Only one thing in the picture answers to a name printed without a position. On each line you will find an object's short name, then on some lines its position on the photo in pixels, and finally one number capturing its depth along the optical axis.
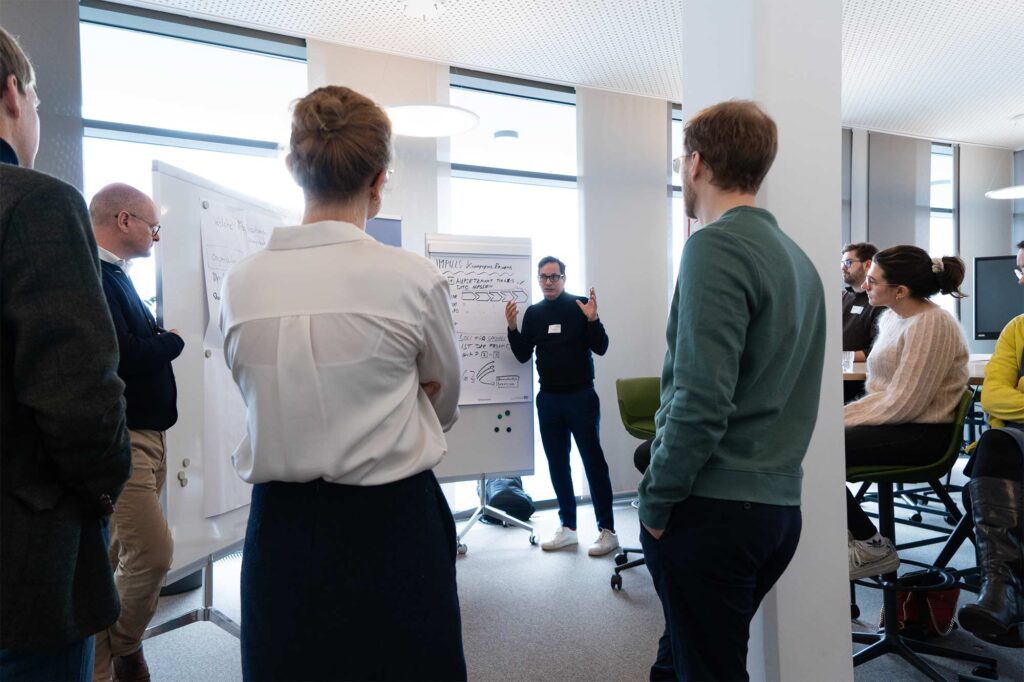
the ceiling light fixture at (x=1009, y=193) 5.52
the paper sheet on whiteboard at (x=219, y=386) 2.38
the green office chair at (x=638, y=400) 3.64
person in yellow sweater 2.13
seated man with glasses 3.89
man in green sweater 1.15
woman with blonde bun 1.05
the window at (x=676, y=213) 5.35
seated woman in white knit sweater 2.19
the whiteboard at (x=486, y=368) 3.91
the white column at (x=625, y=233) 5.00
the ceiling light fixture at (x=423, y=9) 3.66
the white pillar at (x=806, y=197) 1.72
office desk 2.48
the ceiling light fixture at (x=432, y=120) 3.57
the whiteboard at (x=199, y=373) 2.23
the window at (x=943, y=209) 6.68
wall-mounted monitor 5.86
